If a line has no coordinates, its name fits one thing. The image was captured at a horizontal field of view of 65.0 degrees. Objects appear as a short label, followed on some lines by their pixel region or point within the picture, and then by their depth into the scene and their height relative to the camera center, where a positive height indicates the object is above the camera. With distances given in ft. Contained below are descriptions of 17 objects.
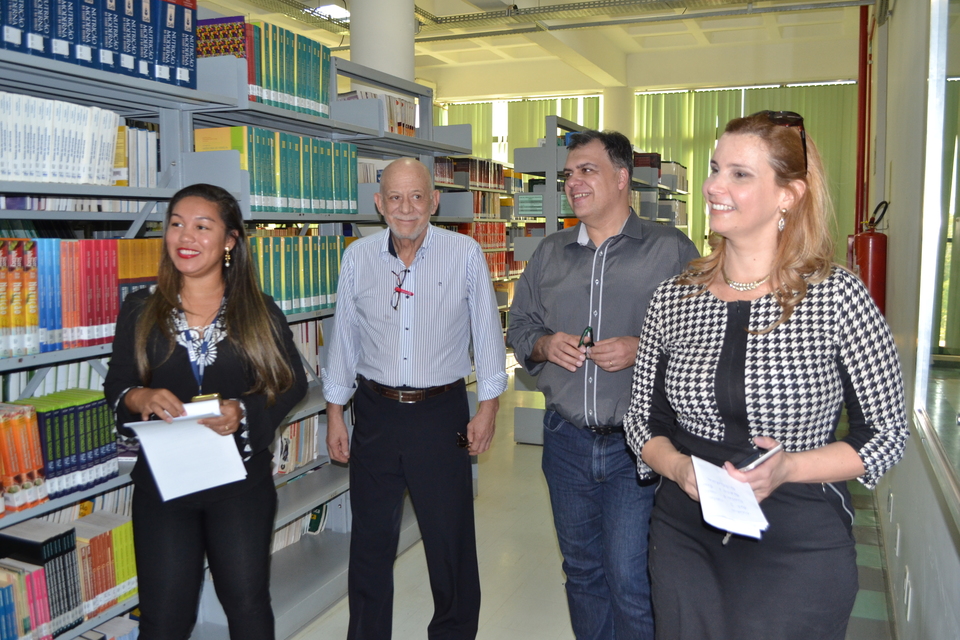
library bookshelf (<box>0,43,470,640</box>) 6.89 +0.83
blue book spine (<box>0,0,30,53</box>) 6.26 +1.92
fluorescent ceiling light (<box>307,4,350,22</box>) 25.94 +8.54
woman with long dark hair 6.08 -1.12
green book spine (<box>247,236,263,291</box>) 9.30 +0.05
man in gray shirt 6.75 -1.10
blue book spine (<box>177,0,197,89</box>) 8.01 +2.26
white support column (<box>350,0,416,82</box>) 18.15 +5.35
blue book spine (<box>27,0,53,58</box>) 6.49 +1.97
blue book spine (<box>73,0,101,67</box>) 6.93 +2.03
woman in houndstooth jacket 4.29 -0.86
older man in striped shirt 7.87 -1.46
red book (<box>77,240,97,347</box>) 7.14 -0.39
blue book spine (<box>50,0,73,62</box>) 6.70 +2.01
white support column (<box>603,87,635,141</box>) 36.27 +7.14
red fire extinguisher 13.62 -0.08
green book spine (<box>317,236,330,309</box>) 10.56 -0.23
